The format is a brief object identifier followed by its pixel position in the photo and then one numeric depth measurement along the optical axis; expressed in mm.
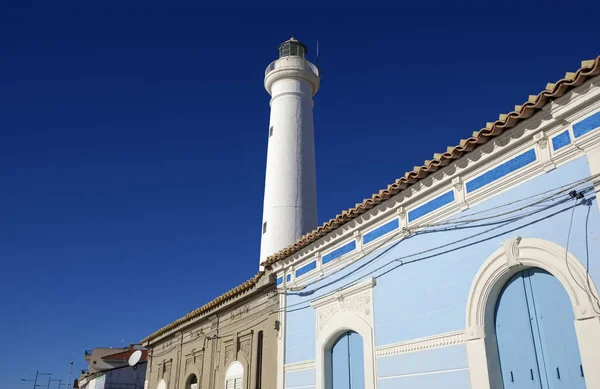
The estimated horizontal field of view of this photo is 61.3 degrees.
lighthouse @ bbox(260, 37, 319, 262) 15977
